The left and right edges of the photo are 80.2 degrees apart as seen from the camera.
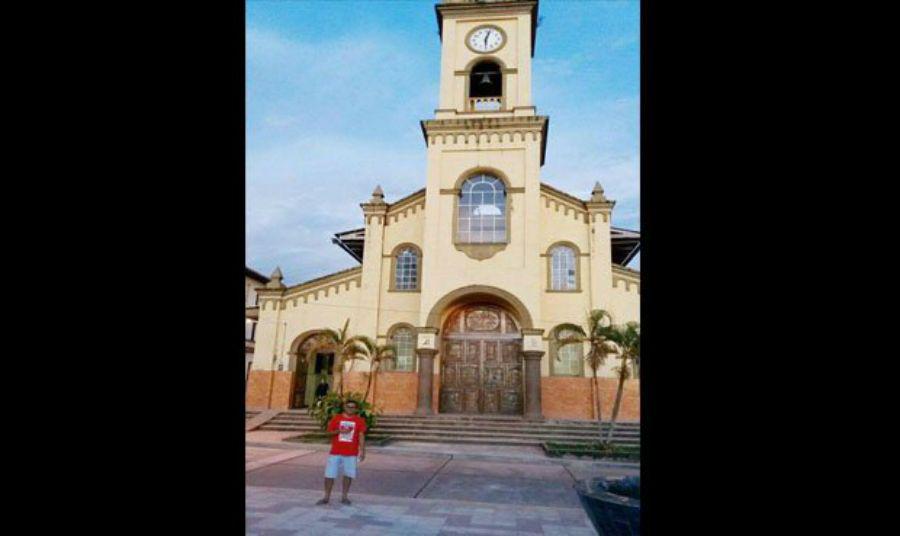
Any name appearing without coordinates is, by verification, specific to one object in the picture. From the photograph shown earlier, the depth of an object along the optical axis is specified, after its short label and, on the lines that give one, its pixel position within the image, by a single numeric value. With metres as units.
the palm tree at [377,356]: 18.09
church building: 17.98
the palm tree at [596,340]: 14.87
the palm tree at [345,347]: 17.72
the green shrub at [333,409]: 14.66
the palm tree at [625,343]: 14.01
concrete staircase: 15.43
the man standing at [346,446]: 7.48
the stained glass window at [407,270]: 19.73
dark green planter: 3.29
